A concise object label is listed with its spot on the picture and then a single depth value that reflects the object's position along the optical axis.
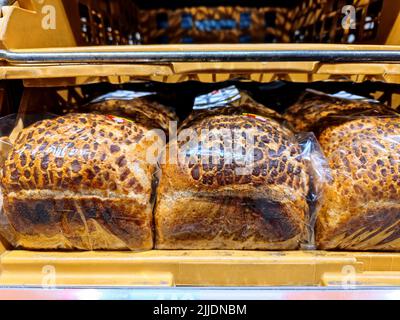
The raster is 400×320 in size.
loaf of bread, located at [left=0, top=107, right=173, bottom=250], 0.27
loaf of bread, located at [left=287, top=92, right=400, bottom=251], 0.27
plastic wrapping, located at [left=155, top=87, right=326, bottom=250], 0.27
